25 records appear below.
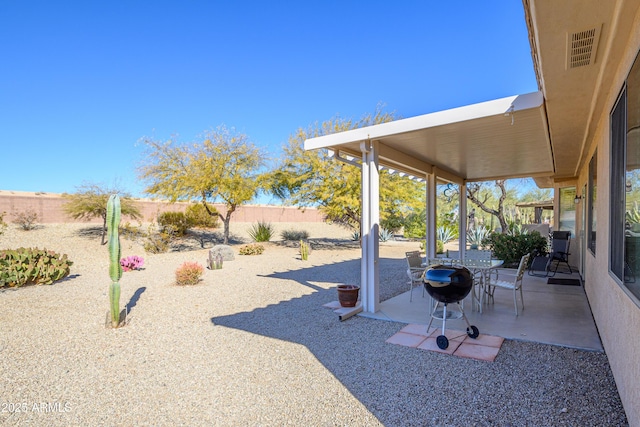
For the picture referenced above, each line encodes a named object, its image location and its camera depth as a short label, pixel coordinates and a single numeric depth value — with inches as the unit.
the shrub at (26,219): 634.8
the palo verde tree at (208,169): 558.3
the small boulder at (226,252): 473.4
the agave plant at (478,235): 607.0
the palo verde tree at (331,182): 525.3
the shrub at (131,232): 625.0
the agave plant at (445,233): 644.7
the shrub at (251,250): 535.8
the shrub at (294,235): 751.7
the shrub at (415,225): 801.6
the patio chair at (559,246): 342.3
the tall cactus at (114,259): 187.9
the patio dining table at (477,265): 204.2
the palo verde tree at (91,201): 599.8
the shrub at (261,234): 684.7
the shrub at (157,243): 557.6
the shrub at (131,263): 384.8
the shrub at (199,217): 745.0
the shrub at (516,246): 382.3
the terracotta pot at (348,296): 212.4
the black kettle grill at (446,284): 147.3
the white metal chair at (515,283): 200.4
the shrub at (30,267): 277.7
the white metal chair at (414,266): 234.9
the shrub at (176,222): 685.9
